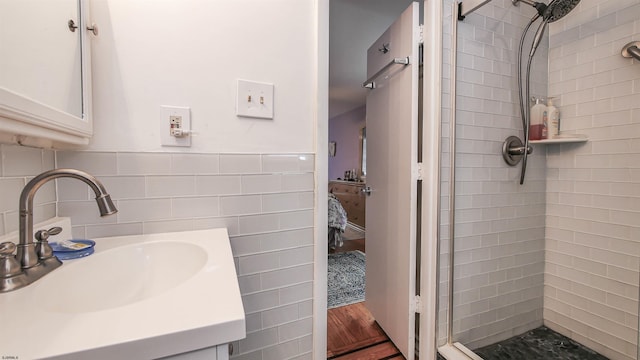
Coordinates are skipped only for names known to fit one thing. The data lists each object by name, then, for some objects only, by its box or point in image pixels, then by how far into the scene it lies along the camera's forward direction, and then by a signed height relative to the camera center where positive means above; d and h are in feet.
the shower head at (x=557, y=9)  4.20 +2.86
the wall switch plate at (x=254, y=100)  3.14 +0.95
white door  4.52 -0.16
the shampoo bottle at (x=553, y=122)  4.72 +0.97
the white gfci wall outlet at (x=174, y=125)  2.87 +0.57
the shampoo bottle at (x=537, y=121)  4.74 +1.00
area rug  6.74 -3.36
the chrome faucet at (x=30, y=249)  1.51 -0.50
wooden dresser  14.34 -1.58
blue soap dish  2.00 -0.64
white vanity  1.08 -0.74
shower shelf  4.42 +0.61
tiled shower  4.01 -0.32
